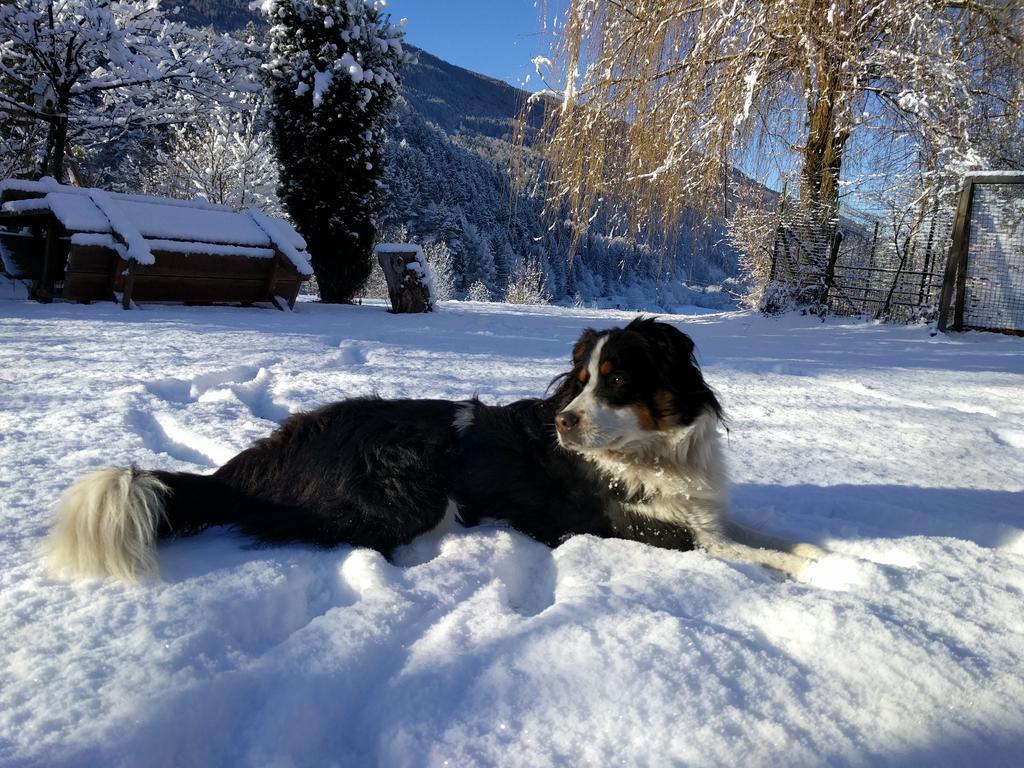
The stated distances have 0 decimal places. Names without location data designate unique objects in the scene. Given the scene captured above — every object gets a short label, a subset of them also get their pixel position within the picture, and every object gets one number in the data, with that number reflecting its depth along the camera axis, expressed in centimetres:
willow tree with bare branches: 698
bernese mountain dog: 215
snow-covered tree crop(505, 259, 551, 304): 2556
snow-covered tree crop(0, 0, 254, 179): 1165
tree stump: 1018
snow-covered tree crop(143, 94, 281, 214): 2731
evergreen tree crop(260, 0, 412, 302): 1113
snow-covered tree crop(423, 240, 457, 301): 3850
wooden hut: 787
